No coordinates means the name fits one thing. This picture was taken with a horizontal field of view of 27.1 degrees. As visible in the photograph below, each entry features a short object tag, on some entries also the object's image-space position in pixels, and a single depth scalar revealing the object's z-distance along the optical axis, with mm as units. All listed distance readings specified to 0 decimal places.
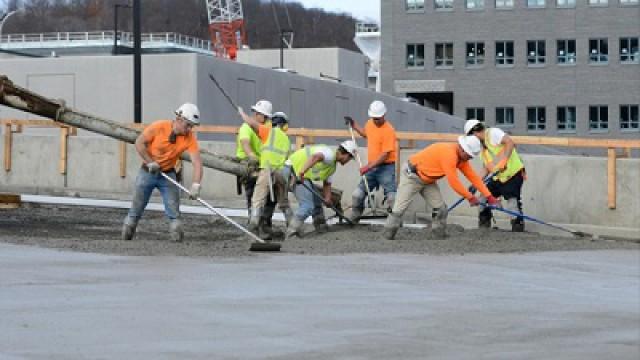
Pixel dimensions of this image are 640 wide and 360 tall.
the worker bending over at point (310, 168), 17281
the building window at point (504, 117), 84188
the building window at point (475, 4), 83406
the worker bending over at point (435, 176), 16344
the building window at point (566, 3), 82312
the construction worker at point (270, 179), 17156
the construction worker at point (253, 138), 17969
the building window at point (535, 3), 82881
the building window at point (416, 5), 85062
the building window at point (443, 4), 84188
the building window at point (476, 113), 84688
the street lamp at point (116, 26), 50922
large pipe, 19531
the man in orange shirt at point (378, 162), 18234
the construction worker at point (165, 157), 15922
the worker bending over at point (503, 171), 18266
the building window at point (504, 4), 83500
